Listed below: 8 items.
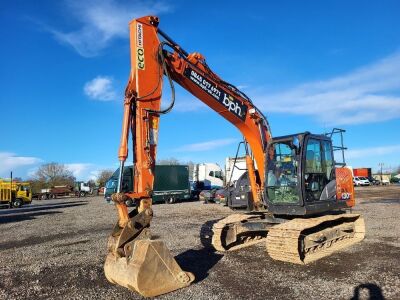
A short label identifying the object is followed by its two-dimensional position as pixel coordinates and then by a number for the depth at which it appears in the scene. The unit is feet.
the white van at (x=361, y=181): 212.50
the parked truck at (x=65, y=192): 178.91
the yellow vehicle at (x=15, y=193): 110.73
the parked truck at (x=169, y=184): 97.50
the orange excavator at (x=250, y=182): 21.30
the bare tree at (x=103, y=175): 250.29
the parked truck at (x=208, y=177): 118.52
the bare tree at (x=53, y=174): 256.07
